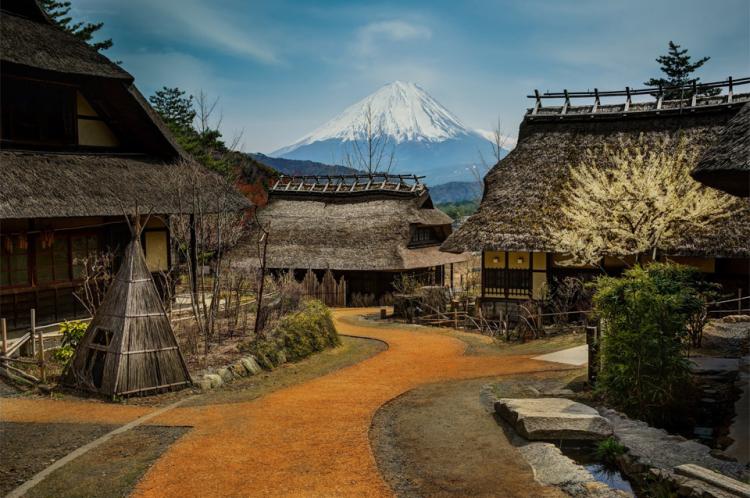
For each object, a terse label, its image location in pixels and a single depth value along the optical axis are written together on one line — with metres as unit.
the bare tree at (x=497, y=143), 49.08
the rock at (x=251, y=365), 13.53
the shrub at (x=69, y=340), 13.13
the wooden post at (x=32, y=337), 12.89
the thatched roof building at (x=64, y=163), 15.43
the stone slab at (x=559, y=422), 8.62
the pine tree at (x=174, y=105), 45.89
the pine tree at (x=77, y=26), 32.00
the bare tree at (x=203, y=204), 15.01
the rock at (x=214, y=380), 12.35
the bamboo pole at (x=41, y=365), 12.00
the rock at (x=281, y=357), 14.55
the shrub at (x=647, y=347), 9.62
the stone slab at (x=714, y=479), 6.07
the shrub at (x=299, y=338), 14.43
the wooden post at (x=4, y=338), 12.85
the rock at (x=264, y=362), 14.04
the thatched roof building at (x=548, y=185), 20.66
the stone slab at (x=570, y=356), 13.75
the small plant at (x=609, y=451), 8.08
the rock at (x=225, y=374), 12.76
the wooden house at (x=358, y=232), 30.44
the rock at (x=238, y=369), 13.17
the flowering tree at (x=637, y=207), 18.03
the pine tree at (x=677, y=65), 41.19
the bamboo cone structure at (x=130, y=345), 11.45
